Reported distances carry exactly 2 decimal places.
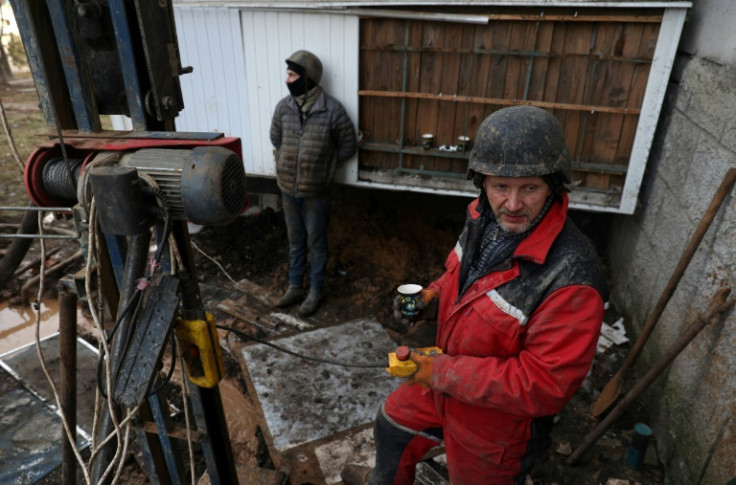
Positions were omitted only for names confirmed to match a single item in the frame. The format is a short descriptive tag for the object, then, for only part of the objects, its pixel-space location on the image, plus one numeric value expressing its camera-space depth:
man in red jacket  1.86
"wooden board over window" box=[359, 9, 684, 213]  4.12
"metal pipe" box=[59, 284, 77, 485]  2.11
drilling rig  1.49
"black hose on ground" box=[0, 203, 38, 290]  2.01
